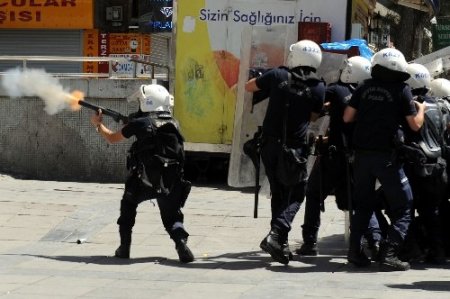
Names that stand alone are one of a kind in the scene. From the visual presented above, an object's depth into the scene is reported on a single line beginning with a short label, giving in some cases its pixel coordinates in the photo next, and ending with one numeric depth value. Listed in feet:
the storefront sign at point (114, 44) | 132.78
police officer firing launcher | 47.85
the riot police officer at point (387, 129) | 45.67
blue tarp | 62.65
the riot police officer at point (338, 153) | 49.00
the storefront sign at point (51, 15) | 133.67
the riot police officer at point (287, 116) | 47.36
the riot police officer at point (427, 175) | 47.36
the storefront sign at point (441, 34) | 122.73
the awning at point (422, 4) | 84.74
